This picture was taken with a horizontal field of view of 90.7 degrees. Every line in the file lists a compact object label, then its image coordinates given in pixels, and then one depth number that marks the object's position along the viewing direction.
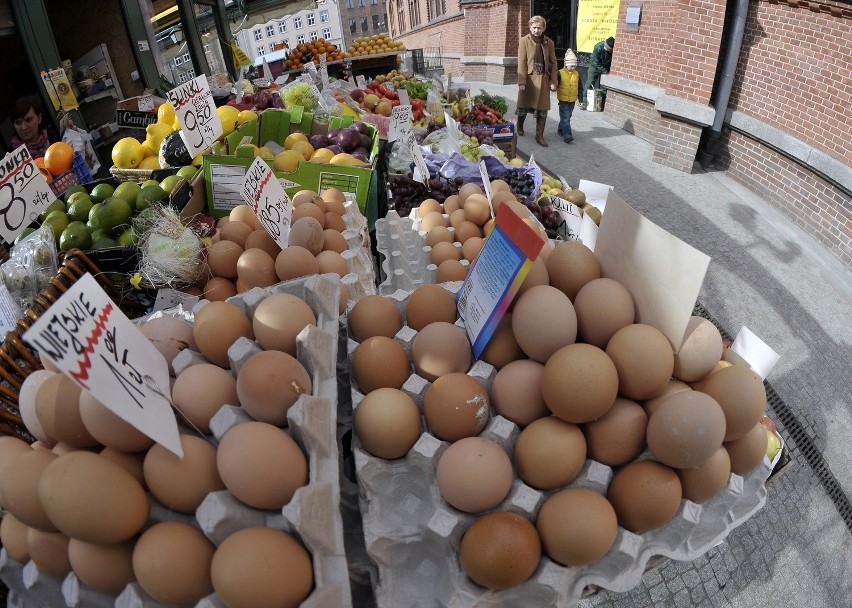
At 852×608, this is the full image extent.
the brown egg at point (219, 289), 0.45
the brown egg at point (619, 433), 0.29
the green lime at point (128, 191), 0.62
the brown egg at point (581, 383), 0.27
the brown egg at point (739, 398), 0.27
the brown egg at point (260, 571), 0.22
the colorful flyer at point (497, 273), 0.29
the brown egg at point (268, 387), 0.28
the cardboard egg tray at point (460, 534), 0.27
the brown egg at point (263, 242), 0.47
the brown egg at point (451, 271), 0.52
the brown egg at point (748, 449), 0.30
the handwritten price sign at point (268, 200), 0.45
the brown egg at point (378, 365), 0.34
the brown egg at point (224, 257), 0.46
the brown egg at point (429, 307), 0.38
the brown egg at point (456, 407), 0.31
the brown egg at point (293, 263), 0.42
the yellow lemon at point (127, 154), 0.92
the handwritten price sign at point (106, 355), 0.20
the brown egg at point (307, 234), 0.46
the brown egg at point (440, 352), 0.34
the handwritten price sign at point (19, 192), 0.55
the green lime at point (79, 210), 0.62
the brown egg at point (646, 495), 0.27
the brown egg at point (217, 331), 0.33
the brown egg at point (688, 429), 0.26
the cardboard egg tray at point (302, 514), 0.24
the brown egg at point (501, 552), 0.26
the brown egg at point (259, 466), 0.25
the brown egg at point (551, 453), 0.28
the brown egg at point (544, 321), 0.30
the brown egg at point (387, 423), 0.31
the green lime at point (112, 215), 0.58
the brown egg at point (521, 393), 0.31
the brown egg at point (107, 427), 0.25
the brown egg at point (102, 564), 0.24
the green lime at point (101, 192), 0.66
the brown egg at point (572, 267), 0.34
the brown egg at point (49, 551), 0.26
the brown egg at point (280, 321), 0.33
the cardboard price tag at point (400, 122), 1.08
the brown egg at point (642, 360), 0.28
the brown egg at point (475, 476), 0.28
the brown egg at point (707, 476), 0.28
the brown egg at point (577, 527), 0.26
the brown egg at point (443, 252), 0.56
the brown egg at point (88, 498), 0.22
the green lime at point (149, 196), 0.60
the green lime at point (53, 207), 0.65
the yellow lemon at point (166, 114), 1.04
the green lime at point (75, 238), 0.55
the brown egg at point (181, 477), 0.25
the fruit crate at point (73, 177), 1.00
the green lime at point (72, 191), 0.67
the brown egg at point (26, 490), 0.24
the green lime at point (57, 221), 0.60
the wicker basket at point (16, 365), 0.34
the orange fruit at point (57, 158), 1.02
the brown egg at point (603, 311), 0.31
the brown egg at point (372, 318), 0.38
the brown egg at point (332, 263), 0.46
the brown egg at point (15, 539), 0.28
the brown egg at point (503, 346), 0.34
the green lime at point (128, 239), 0.56
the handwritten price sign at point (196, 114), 0.67
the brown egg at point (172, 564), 0.23
